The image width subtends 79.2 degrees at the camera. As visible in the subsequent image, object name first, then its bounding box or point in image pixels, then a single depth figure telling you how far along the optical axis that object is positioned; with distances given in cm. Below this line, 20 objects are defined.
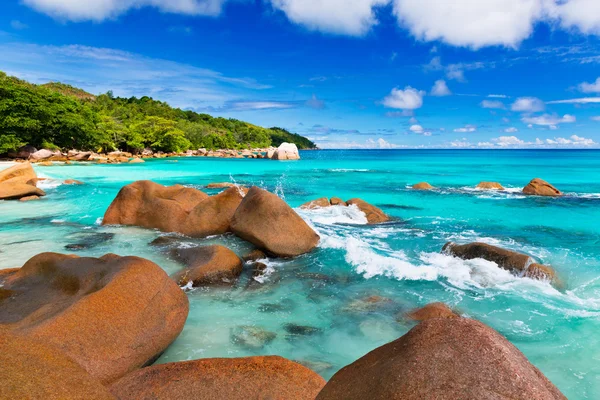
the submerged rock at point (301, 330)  605
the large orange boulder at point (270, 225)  974
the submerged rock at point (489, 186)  2859
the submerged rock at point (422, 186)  2875
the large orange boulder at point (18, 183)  1838
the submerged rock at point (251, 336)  566
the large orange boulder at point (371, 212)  1554
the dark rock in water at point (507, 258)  855
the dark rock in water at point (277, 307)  682
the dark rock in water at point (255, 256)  936
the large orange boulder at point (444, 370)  221
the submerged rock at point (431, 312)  648
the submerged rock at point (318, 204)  1798
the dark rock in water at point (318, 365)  513
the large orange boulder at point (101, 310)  430
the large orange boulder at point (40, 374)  220
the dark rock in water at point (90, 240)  1029
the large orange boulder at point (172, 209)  1162
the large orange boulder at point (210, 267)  761
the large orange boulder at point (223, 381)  349
